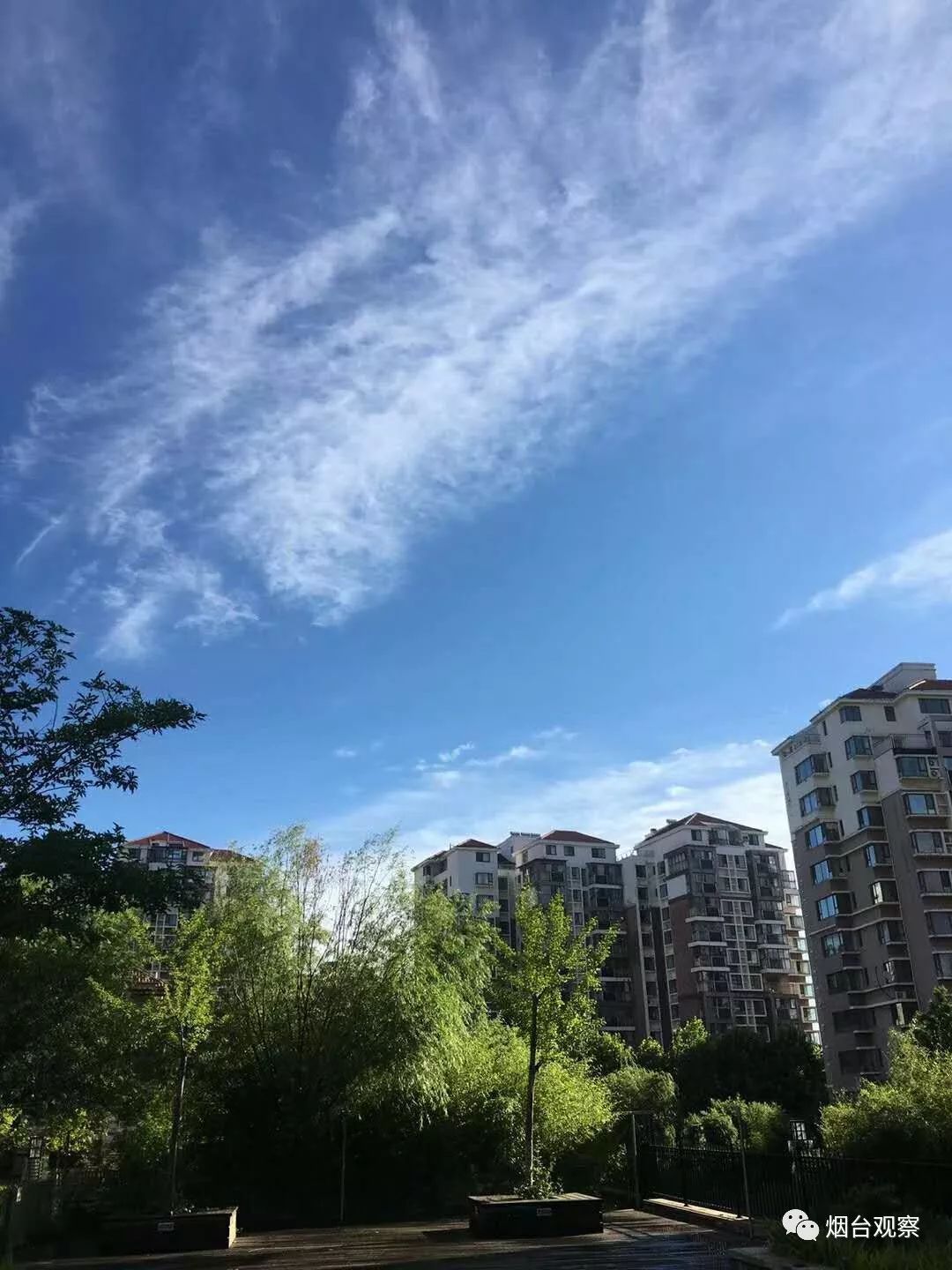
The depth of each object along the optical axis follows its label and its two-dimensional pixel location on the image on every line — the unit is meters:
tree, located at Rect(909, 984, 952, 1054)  28.39
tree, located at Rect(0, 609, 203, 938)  10.97
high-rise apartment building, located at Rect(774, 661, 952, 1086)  45.75
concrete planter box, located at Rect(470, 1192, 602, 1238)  14.23
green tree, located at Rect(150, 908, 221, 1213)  15.99
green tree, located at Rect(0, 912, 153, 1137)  12.23
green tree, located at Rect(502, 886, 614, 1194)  16.98
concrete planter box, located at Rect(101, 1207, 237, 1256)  14.52
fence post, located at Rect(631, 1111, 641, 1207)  16.98
